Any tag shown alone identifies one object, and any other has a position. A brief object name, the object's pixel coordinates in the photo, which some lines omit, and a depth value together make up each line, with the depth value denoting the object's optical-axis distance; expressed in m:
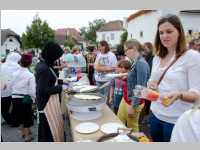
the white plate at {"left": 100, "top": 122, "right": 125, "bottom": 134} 1.28
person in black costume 1.68
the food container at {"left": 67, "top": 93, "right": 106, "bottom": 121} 1.44
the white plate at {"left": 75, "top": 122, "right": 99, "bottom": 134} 1.30
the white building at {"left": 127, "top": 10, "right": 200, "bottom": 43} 9.73
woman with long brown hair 1.10
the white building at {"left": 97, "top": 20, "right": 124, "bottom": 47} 34.96
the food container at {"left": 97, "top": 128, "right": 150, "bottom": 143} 1.07
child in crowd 2.05
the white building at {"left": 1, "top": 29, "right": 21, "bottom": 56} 26.60
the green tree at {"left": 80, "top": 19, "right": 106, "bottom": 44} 37.38
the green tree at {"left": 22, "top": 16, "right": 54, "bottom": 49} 19.86
